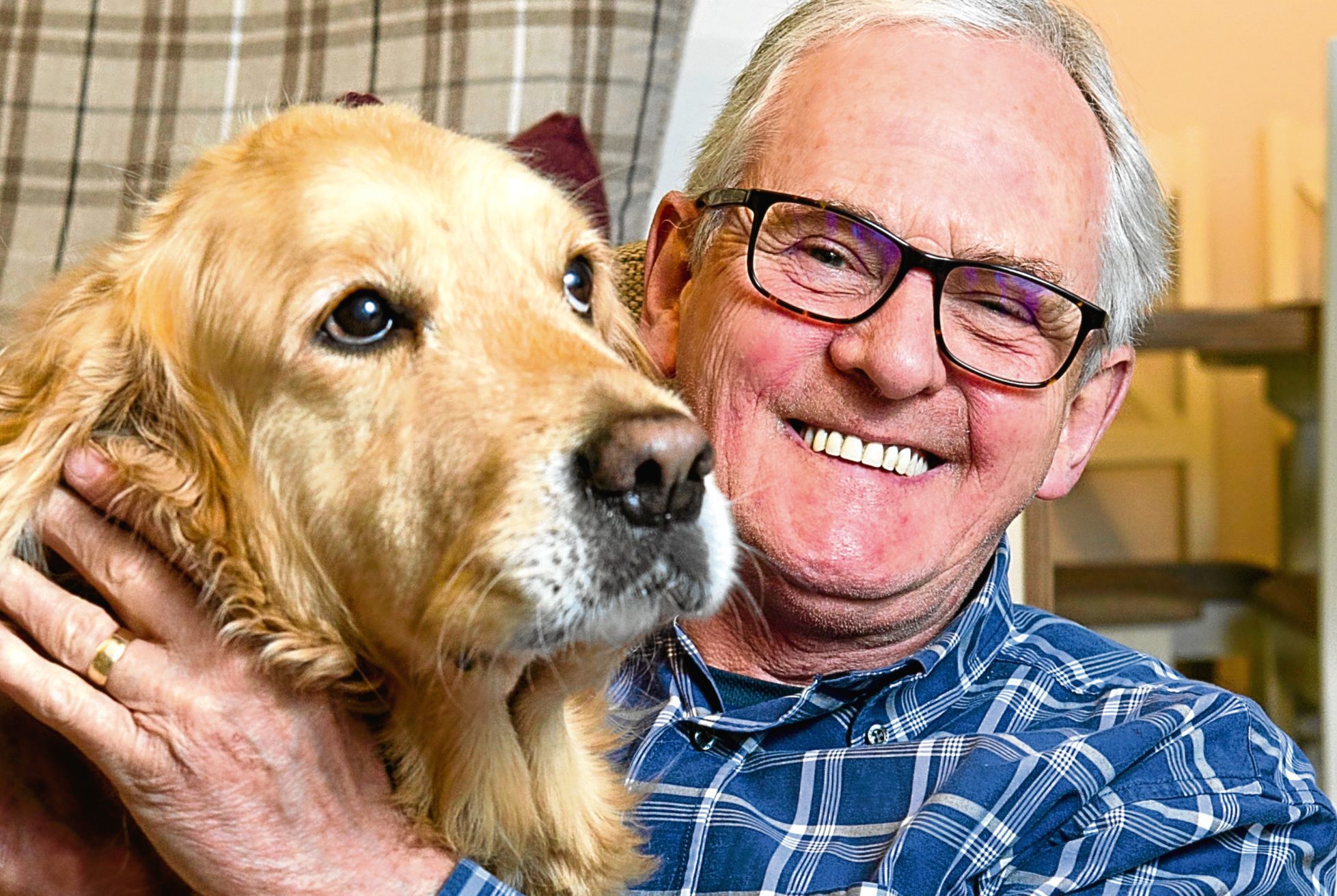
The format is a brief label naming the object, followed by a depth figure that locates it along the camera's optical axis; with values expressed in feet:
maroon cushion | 2.63
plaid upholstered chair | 2.94
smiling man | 2.08
